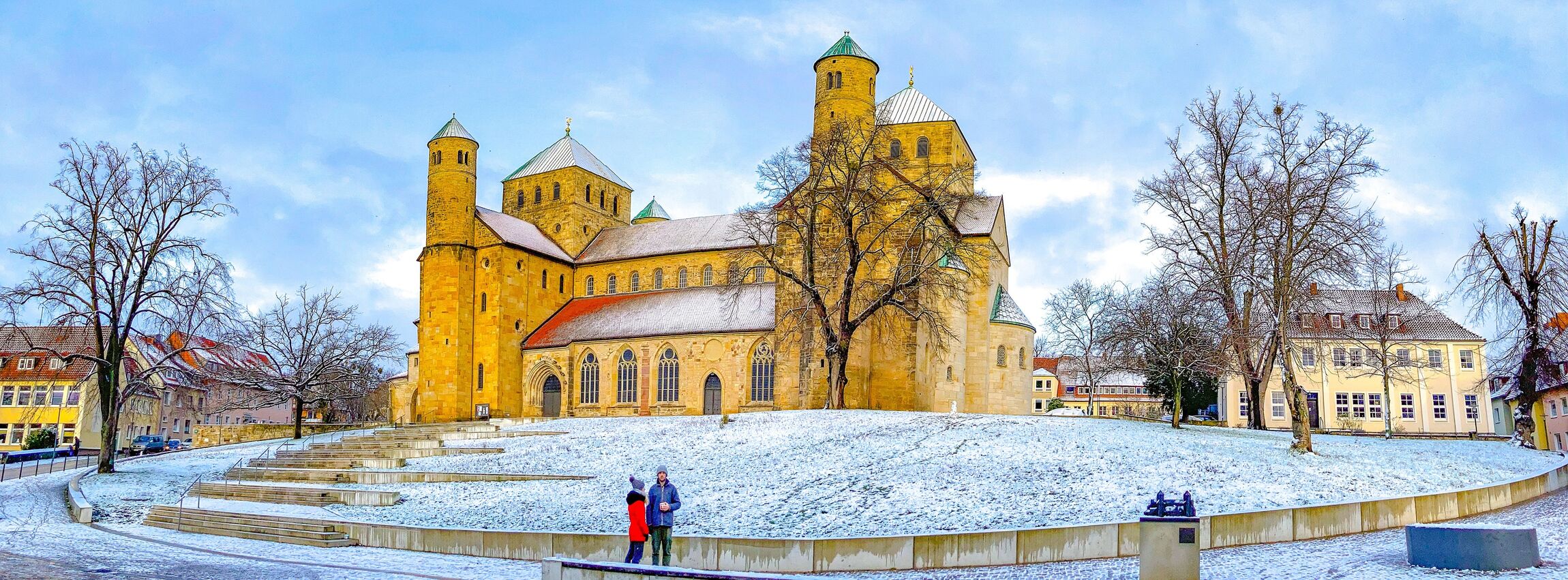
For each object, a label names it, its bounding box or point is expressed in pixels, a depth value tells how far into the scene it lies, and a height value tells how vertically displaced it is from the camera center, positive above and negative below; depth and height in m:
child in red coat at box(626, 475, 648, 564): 15.01 -1.00
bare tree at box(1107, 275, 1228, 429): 37.22 +4.22
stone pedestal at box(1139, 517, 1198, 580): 12.92 -1.16
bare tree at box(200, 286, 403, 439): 48.28 +3.43
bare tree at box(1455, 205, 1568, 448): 30.34 +4.29
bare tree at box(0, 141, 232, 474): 30.36 +4.65
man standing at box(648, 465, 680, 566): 15.06 -0.89
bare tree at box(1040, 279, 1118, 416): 61.12 +7.11
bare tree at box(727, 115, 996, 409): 36.56 +6.96
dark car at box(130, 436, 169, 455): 49.68 -0.12
